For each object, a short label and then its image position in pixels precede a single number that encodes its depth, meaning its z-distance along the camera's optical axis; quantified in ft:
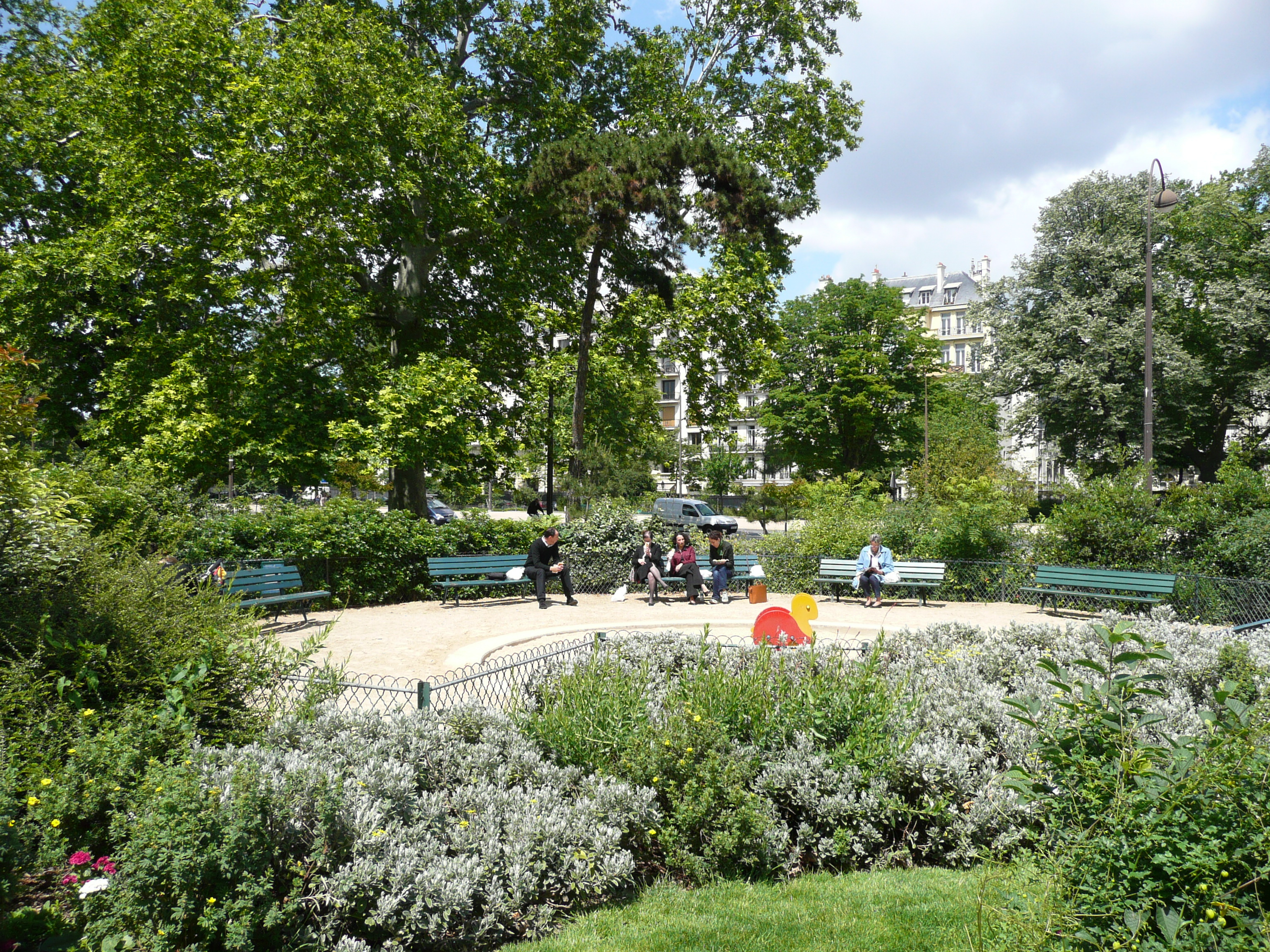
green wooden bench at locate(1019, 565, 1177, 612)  39.17
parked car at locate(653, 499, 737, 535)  124.88
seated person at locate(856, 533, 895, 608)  46.68
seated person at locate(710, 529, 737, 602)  46.16
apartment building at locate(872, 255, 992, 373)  275.39
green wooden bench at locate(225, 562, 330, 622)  35.32
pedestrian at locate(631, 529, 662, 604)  46.57
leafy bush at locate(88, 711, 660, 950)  10.69
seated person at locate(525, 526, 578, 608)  44.37
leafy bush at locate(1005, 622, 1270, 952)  8.50
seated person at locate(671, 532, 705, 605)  46.19
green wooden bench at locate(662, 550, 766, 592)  47.47
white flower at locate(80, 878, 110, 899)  10.66
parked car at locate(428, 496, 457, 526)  140.15
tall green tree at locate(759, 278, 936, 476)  134.31
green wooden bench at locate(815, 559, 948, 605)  46.09
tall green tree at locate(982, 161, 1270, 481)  97.96
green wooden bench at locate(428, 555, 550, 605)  44.27
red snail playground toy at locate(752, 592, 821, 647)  23.29
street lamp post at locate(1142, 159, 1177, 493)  53.62
